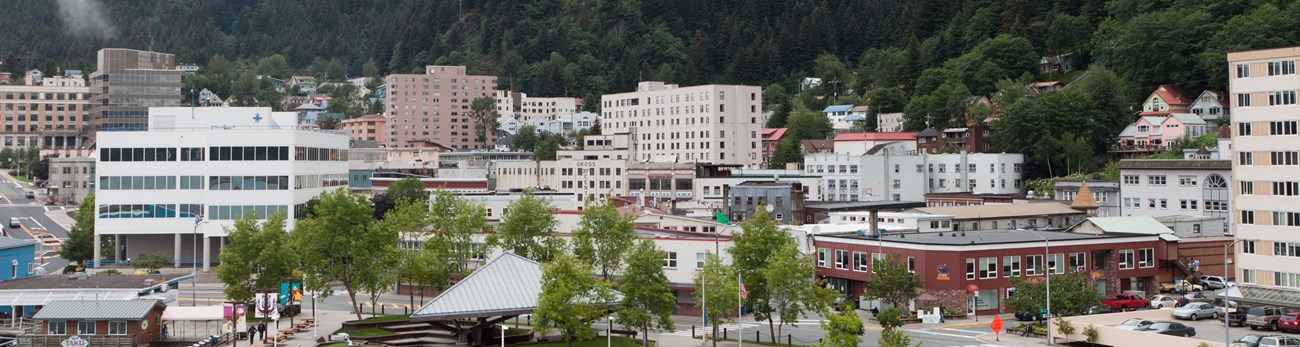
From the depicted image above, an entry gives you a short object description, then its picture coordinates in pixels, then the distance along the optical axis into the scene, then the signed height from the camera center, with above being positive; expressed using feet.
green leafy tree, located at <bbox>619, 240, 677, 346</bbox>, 201.58 -10.97
